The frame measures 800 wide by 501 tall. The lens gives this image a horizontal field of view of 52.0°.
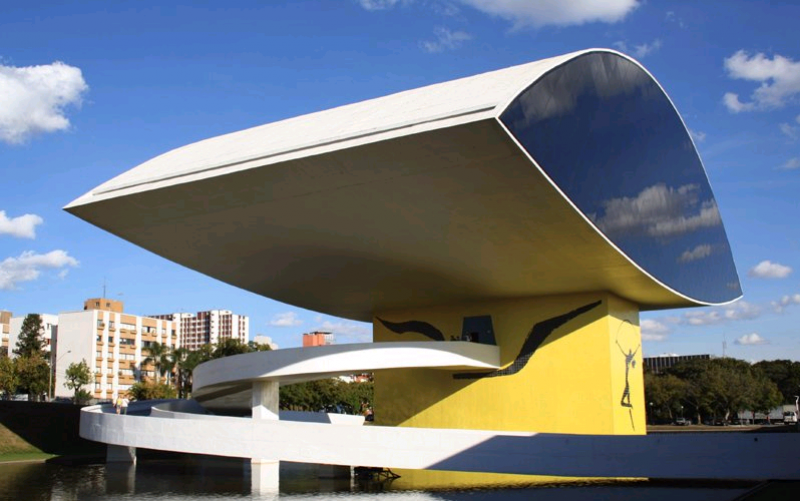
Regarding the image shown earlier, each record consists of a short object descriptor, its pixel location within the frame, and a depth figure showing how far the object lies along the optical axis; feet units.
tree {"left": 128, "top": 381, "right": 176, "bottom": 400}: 183.01
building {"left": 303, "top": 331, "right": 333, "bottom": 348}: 326.65
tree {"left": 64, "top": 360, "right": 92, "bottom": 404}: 197.47
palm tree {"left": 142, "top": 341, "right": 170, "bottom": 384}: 241.96
